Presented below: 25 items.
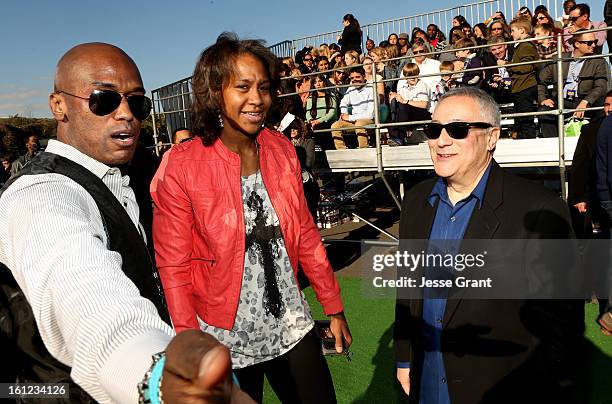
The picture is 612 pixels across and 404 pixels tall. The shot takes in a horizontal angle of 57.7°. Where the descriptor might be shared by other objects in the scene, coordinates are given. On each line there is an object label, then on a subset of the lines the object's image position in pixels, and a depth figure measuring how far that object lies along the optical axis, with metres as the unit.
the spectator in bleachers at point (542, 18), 8.09
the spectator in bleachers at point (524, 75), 7.14
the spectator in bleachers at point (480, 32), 9.95
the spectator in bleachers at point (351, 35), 13.02
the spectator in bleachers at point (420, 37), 10.49
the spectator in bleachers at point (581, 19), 7.46
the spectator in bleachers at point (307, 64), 12.84
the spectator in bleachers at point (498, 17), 9.87
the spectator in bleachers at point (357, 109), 8.17
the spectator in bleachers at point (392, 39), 12.35
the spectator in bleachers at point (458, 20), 10.83
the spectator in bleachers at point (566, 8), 9.49
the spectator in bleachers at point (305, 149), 7.47
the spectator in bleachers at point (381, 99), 8.34
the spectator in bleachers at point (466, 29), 10.46
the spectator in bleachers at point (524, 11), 10.52
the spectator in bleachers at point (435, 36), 11.96
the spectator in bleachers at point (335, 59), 11.62
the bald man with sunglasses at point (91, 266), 0.76
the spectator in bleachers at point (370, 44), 13.69
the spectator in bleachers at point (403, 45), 11.57
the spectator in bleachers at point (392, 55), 10.53
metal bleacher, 6.38
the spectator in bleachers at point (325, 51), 13.47
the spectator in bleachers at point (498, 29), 9.00
